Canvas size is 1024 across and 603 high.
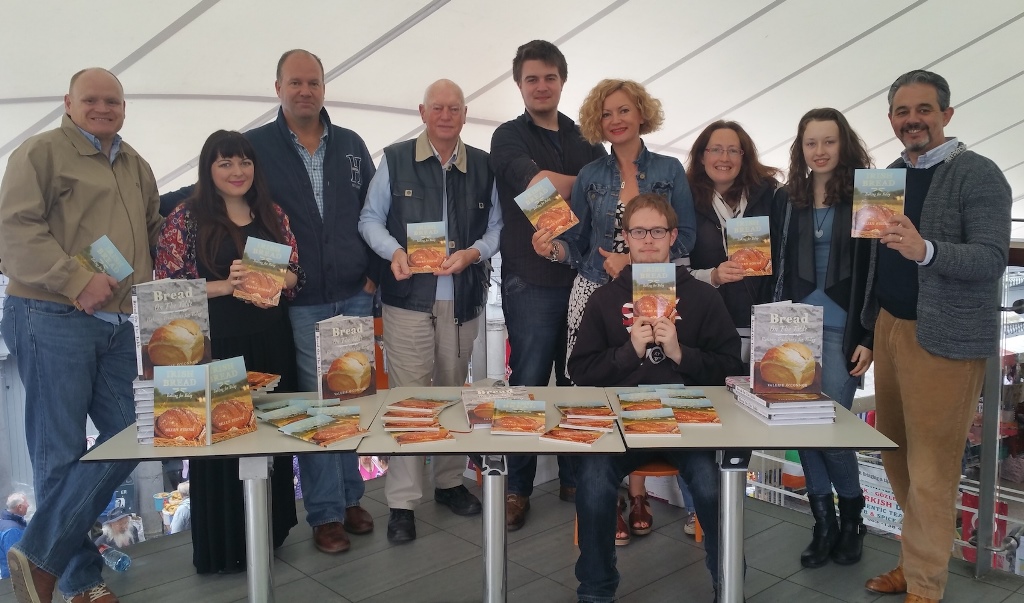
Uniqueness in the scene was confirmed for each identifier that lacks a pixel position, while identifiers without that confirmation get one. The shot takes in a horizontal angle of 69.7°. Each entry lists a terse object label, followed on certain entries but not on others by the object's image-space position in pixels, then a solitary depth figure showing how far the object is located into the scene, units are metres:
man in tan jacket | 2.42
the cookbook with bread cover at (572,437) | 1.99
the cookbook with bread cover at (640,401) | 2.28
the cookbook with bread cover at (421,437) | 2.01
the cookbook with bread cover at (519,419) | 2.08
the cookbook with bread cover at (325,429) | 2.04
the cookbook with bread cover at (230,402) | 2.07
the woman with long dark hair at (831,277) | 2.71
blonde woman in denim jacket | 2.99
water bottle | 2.99
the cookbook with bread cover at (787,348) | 2.26
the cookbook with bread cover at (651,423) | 2.05
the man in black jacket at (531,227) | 3.20
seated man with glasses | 2.37
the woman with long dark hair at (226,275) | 2.66
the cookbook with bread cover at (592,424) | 2.10
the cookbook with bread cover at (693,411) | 2.16
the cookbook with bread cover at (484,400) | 2.19
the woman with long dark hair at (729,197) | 3.05
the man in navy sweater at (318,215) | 3.03
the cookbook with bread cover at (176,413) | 2.02
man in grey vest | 3.13
